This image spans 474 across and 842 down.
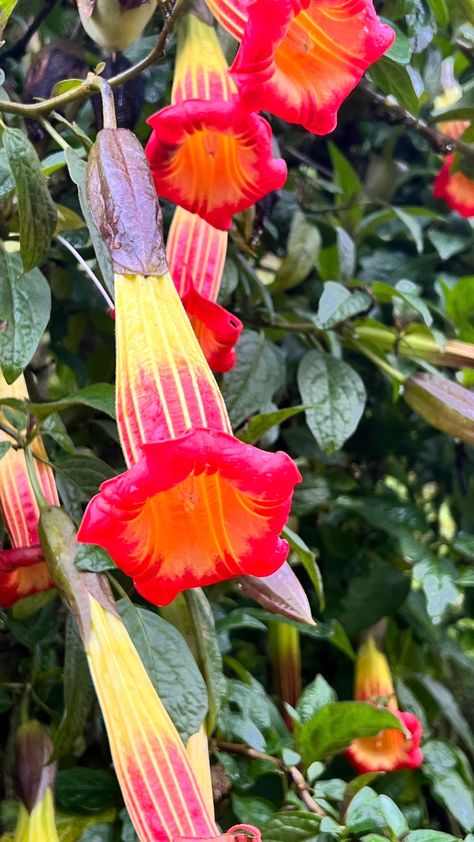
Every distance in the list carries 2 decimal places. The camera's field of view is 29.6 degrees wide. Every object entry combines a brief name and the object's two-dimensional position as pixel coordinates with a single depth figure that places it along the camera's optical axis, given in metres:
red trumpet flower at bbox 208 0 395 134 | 0.48
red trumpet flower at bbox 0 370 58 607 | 0.57
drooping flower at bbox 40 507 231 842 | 0.44
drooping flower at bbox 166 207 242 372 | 0.60
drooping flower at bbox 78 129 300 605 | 0.39
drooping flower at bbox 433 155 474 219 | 0.92
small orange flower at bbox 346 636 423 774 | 0.81
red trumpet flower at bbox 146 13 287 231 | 0.56
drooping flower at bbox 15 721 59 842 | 0.57
